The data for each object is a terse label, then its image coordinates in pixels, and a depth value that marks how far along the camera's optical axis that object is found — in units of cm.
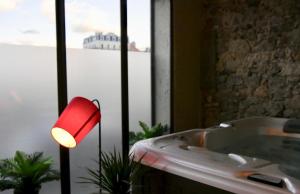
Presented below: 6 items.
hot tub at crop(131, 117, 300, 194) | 146
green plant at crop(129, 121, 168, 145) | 308
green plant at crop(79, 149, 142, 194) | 164
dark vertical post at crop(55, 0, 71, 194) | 249
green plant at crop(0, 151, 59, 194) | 209
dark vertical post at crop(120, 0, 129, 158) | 296
